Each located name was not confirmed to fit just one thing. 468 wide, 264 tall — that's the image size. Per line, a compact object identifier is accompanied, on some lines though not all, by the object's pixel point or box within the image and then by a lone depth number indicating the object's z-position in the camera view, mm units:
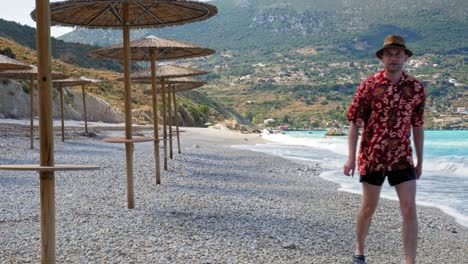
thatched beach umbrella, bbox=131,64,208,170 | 10609
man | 3701
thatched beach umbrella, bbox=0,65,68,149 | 13755
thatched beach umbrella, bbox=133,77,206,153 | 13952
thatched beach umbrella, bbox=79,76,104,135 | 18212
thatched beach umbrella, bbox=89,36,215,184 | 7949
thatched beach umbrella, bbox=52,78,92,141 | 17438
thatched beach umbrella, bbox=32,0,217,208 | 5840
